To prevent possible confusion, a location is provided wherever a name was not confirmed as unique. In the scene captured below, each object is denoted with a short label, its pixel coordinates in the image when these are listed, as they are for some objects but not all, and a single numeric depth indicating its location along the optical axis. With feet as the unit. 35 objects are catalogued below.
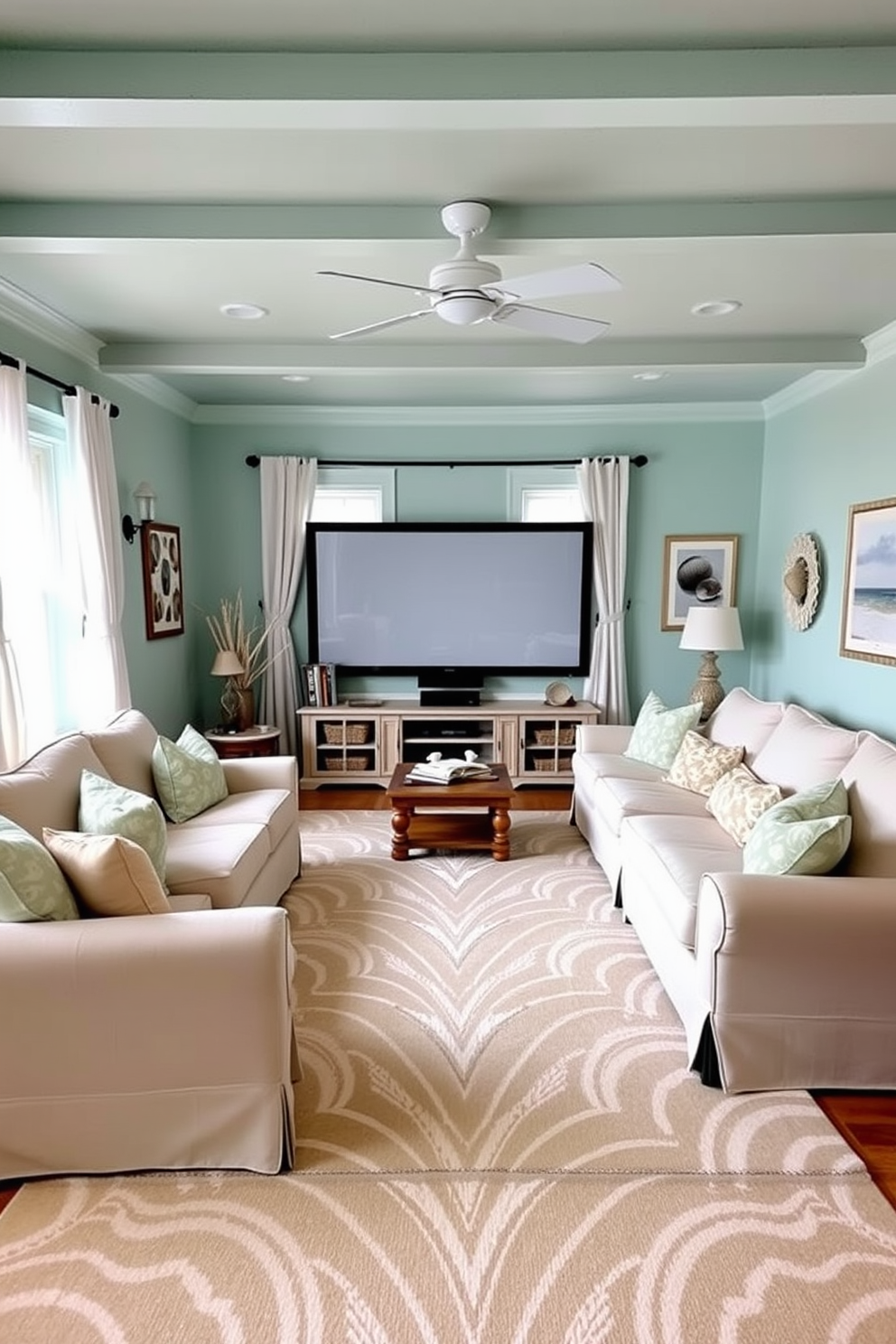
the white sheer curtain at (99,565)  11.64
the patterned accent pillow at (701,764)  11.97
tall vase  16.43
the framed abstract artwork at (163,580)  14.51
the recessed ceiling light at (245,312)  10.82
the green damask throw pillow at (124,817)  7.88
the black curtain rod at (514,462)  17.22
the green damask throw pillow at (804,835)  7.38
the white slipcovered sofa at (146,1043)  5.93
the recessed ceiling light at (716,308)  10.65
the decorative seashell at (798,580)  14.67
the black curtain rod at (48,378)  9.68
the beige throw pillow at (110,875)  6.42
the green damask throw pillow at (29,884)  6.08
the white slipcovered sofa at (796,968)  6.86
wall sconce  13.53
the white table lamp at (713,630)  15.25
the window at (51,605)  10.65
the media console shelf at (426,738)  16.84
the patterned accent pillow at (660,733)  13.17
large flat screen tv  17.44
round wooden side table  15.42
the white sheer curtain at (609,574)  17.12
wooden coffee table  12.28
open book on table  12.76
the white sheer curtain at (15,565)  9.47
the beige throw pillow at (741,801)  9.81
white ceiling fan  7.30
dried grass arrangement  16.83
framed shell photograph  17.52
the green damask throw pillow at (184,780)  10.42
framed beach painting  11.62
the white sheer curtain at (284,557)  17.20
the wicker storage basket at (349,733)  17.03
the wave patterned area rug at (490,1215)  5.03
